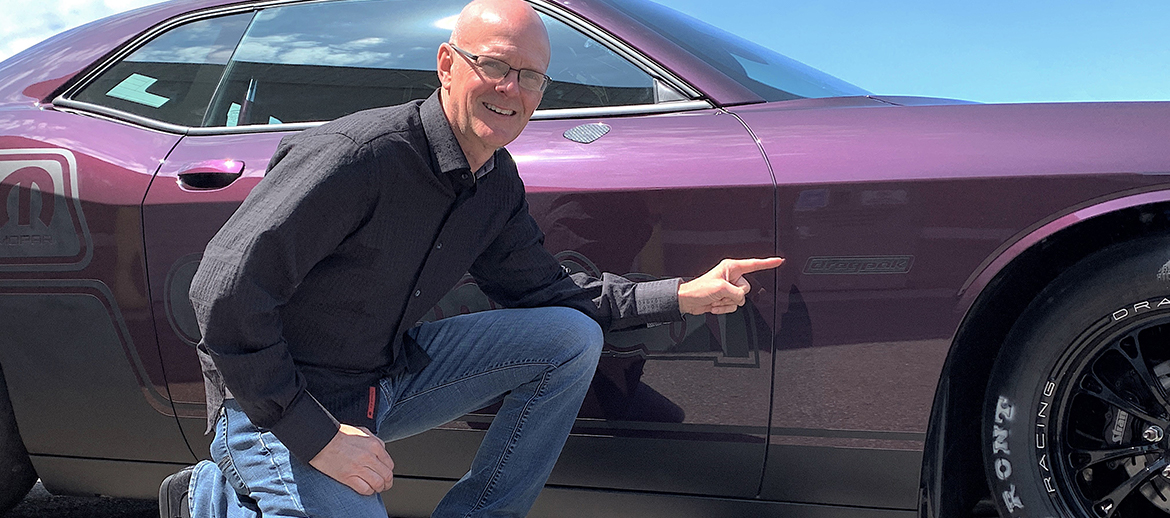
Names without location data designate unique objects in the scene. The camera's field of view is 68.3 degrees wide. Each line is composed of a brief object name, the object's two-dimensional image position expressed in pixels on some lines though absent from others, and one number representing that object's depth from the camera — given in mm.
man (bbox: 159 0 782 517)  1427
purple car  1695
